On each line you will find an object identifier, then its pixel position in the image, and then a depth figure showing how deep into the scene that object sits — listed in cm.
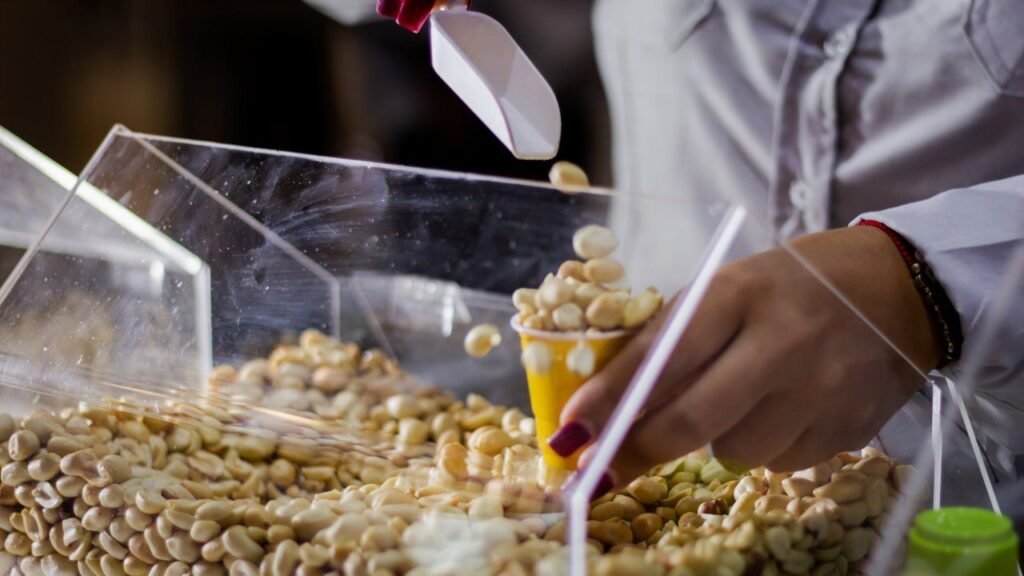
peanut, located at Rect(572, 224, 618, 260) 62
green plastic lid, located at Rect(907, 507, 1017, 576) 45
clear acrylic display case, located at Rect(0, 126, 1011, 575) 71
